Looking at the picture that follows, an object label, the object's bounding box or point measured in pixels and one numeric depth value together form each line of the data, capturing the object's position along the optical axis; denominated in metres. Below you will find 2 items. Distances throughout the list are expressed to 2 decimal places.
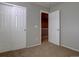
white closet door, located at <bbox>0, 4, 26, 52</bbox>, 1.51
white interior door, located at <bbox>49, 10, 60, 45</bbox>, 1.99
